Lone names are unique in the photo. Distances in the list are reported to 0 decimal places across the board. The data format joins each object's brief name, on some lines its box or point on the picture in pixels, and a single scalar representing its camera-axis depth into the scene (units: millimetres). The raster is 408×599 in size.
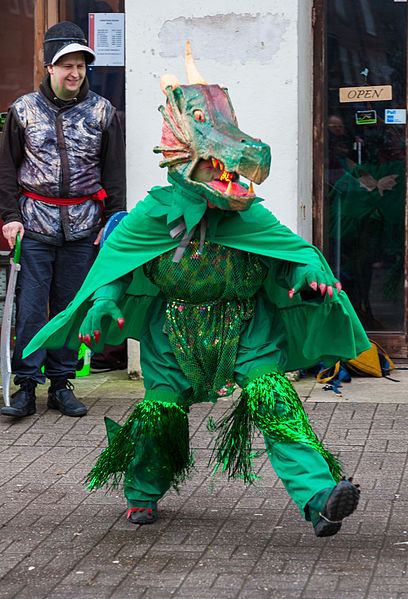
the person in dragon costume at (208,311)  6170
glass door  10949
